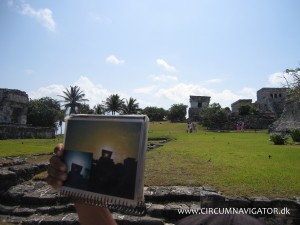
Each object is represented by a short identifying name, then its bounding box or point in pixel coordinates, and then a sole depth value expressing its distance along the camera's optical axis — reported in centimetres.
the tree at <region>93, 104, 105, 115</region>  5913
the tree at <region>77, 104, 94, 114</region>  5612
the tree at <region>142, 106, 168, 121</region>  7200
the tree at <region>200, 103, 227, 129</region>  4565
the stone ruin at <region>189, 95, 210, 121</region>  6684
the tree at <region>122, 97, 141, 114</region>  6106
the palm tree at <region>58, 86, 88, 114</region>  5419
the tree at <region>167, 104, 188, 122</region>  6359
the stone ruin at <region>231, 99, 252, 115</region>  7179
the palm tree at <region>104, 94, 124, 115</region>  6238
